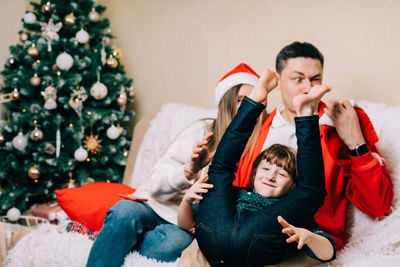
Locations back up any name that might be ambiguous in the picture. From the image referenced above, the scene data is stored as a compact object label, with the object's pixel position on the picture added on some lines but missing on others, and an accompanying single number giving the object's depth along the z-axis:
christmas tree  2.42
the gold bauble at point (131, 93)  2.78
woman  1.45
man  1.44
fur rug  1.34
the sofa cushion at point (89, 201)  1.74
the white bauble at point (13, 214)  2.38
